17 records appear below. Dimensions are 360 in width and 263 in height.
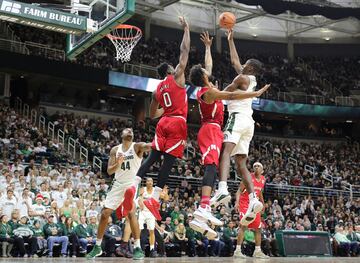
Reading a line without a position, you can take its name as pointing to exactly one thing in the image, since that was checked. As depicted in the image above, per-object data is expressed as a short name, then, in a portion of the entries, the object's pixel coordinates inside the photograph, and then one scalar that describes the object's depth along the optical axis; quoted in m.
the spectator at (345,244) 17.62
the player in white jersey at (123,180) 8.21
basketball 7.75
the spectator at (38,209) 13.06
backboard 11.27
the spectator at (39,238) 12.66
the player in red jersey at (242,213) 9.78
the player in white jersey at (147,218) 12.69
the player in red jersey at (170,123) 7.05
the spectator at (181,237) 14.97
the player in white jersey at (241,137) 7.05
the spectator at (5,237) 12.16
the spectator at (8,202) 12.93
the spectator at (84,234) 13.20
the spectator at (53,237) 12.79
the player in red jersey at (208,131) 6.75
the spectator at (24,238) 12.30
